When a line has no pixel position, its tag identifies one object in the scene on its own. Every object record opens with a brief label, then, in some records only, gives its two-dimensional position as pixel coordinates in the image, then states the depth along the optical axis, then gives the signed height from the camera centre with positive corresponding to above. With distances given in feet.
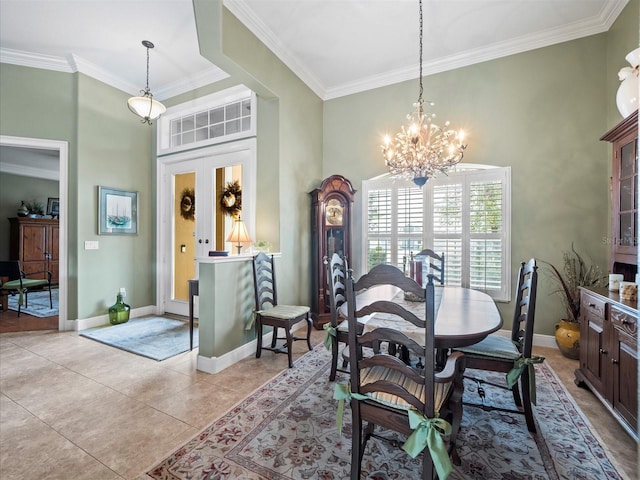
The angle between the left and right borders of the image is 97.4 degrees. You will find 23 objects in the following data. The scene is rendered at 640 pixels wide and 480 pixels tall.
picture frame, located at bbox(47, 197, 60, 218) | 25.14 +2.89
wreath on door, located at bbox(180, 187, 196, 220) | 14.82 +1.86
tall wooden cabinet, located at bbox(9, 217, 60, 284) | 22.49 -0.49
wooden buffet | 5.57 -2.58
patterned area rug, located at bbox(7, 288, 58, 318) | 15.81 -4.24
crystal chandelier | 8.39 +2.64
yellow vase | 9.49 -3.39
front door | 13.83 +1.08
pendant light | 10.93 +5.23
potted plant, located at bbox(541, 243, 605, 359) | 9.59 -1.71
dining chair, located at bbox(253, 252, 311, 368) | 9.34 -2.53
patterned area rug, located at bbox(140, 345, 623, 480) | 5.02 -4.16
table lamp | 11.26 +0.19
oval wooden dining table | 4.98 -1.64
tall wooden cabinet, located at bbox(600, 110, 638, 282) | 6.97 +1.18
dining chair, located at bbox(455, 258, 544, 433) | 5.74 -2.53
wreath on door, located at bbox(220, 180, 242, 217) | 13.42 +1.91
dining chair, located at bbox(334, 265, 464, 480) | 3.89 -2.51
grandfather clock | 13.09 +0.48
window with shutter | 11.39 +0.73
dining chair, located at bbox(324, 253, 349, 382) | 7.39 -1.93
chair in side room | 15.20 -2.01
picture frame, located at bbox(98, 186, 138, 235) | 13.65 +1.36
